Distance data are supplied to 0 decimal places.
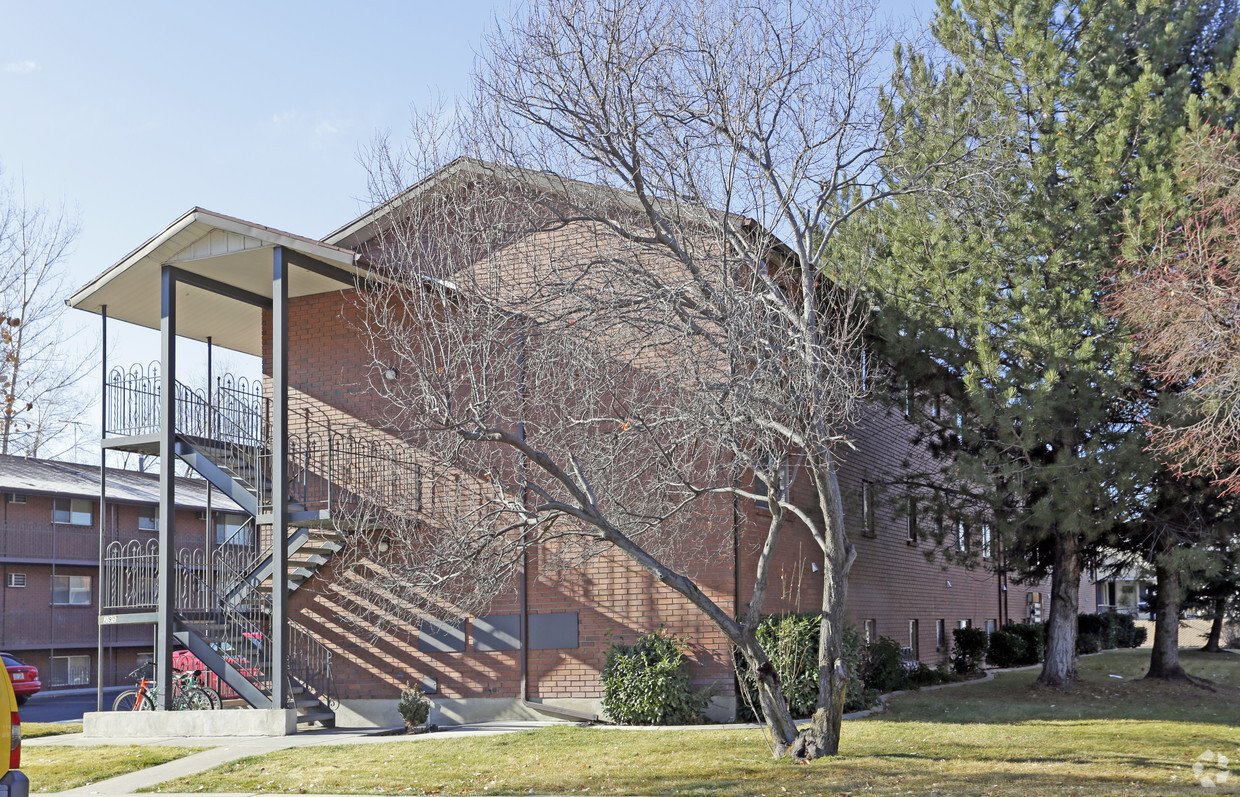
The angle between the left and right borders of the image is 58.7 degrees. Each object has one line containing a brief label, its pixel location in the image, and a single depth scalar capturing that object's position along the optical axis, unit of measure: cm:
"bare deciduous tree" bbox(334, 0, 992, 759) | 1062
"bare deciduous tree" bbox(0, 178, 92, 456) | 3162
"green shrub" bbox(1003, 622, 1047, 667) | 2883
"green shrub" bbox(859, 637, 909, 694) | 1892
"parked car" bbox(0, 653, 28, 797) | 667
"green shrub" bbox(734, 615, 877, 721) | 1493
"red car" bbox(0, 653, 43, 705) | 2472
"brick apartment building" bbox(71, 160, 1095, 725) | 1545
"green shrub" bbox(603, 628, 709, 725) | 1477
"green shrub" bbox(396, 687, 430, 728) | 1490
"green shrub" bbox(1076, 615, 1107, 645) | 3725
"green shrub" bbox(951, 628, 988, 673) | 2448
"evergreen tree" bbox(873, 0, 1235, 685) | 1595
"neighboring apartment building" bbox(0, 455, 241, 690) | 3147
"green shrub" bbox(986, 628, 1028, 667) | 2788
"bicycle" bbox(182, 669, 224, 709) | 1555
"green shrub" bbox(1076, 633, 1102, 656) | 3477
